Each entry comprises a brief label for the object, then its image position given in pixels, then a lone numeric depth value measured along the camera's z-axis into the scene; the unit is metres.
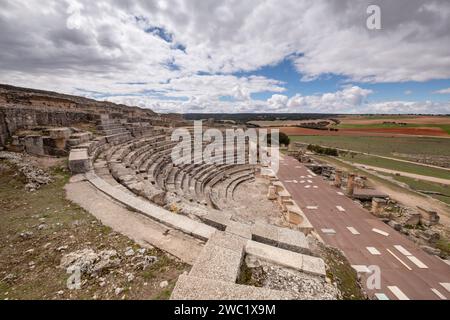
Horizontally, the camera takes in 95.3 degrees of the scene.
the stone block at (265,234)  4.31
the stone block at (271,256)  3.50
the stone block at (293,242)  4.15
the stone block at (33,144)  8.23
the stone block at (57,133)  8.75
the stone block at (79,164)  7.14
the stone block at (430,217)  11.36
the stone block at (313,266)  3.37
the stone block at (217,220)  4.81
